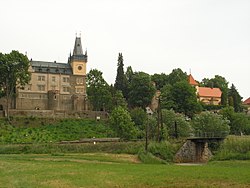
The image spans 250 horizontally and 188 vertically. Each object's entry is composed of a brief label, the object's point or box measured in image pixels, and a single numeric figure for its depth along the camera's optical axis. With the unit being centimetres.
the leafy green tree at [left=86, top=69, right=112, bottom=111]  8550
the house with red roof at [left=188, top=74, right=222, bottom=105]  11862
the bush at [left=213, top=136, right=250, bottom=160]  4353
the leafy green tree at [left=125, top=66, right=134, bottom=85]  10740
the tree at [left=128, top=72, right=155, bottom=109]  9244
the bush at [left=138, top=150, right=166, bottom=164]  4109
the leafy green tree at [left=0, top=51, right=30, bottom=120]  7562
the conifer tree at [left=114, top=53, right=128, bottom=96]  9812
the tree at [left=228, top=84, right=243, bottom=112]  10400
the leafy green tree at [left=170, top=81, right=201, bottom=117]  8912
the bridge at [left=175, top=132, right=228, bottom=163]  4978
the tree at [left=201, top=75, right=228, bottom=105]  13275
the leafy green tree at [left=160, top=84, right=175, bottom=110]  8700
